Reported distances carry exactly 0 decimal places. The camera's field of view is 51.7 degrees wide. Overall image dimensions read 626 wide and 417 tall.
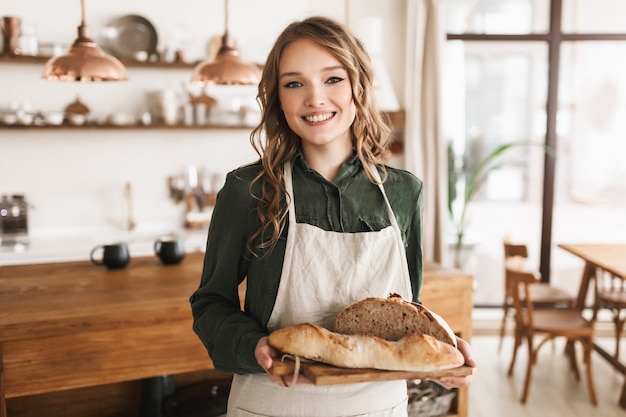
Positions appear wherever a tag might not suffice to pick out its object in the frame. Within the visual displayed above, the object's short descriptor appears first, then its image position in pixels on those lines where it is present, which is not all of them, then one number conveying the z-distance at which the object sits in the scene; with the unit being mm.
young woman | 1345
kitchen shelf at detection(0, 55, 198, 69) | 4363
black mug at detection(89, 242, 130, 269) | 2811
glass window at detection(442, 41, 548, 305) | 5148
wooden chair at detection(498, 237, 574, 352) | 4141
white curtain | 4965
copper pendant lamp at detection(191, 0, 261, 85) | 2850
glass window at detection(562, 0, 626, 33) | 5062
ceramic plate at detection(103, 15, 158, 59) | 4684
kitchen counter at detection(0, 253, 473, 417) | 2156
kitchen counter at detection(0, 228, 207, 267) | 4253
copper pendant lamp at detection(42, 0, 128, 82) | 2627
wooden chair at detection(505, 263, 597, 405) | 3564
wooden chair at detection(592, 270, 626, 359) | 4031
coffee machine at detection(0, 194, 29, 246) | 4426
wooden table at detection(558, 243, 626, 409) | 3672
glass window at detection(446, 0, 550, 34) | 5062
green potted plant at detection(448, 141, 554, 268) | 5098
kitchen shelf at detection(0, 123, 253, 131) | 4453
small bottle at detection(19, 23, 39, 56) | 4414
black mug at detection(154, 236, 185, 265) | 2912
